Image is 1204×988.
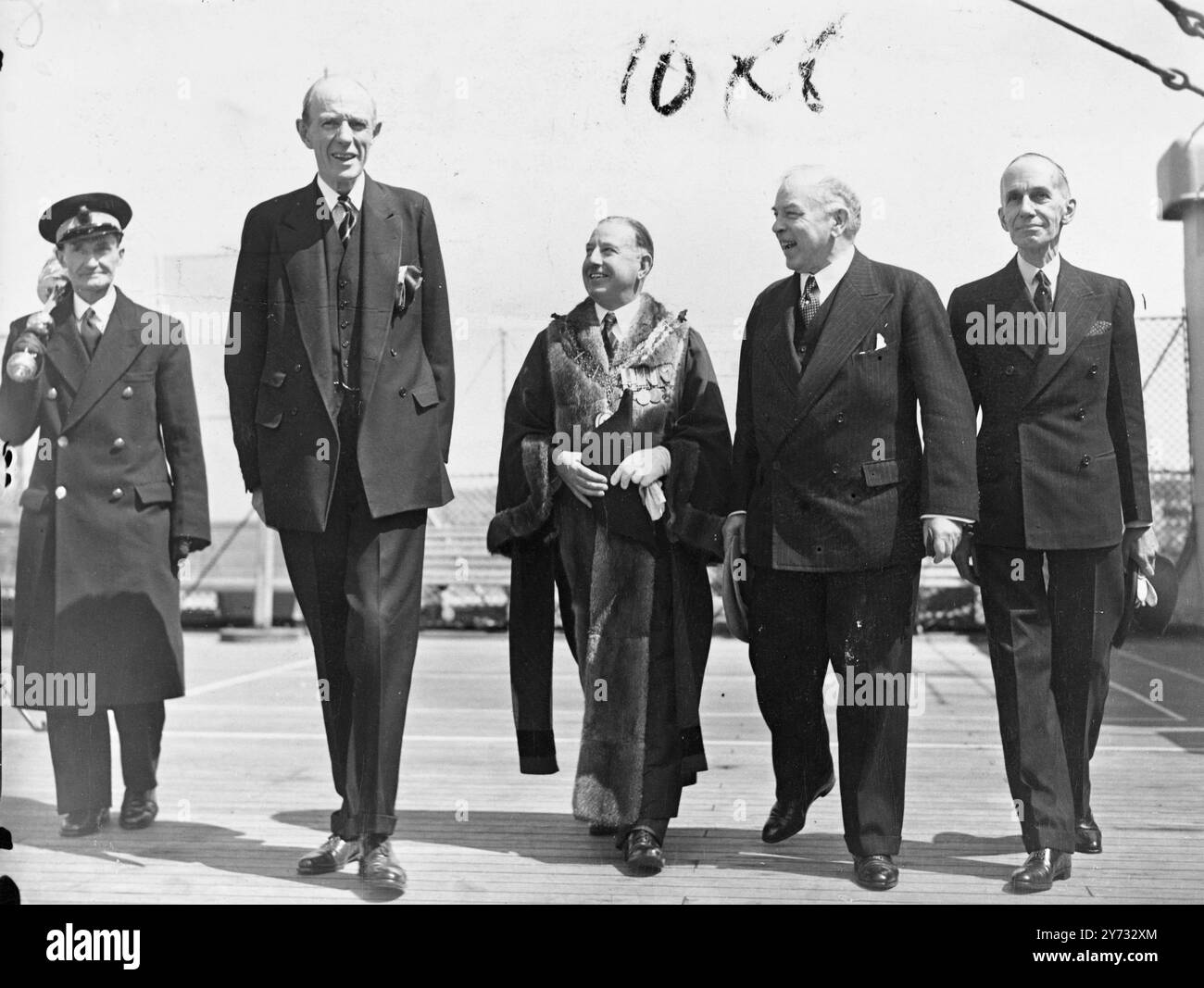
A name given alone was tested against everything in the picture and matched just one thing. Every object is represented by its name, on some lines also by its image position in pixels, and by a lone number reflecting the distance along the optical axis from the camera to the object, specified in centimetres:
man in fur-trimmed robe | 442
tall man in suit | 420
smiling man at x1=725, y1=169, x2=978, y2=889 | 417
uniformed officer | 471
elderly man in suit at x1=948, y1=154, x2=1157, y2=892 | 425
